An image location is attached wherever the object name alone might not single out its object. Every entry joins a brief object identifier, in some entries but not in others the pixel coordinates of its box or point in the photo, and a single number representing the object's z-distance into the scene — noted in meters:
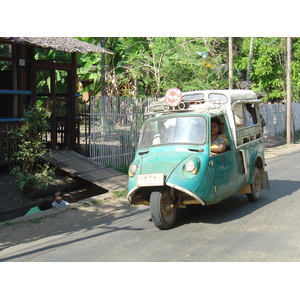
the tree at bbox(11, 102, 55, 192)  10.86
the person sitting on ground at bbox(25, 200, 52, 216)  9.84
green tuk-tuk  7.50
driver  8.37
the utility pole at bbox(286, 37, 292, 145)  24.96
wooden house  11.91
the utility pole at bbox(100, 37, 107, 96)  19.91
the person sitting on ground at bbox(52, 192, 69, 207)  10.26
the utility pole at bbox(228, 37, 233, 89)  19.67
